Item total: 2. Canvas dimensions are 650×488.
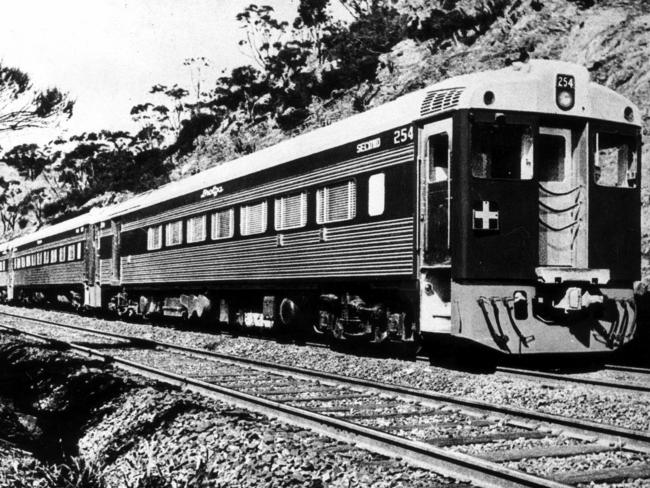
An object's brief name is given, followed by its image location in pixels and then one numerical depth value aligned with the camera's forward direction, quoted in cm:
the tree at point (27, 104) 1653
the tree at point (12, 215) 9131
